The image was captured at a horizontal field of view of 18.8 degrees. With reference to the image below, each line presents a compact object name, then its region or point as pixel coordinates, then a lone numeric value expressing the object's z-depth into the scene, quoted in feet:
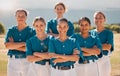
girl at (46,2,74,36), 22.31
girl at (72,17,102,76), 20.83
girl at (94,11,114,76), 22.57
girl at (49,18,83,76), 19.22
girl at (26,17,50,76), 19.97
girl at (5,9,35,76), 21.47
